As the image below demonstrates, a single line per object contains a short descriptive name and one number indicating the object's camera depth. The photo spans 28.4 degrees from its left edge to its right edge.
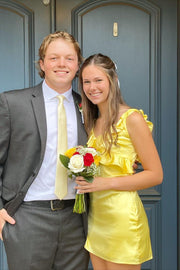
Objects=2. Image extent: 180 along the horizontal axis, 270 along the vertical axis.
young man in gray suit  2.41
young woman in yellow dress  2.36
